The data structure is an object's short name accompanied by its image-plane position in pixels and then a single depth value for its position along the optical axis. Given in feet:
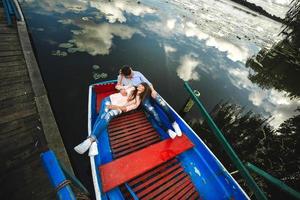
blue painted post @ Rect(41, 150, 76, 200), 4.62
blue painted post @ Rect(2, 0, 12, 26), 24.87
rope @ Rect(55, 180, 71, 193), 4.63
